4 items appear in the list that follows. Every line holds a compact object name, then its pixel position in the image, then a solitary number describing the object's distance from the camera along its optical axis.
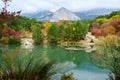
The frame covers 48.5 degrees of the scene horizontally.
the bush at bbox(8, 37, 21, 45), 16.84
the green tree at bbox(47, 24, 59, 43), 18.89
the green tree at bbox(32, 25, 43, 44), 18.69
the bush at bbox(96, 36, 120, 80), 3.03
